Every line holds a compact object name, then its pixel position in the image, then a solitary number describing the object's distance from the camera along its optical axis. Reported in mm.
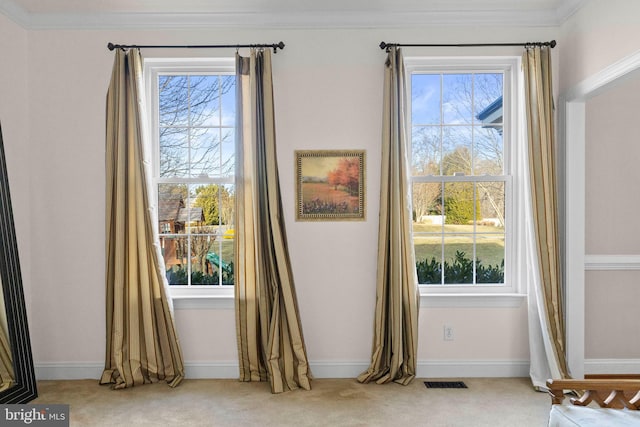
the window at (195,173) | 3793
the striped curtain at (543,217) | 3434
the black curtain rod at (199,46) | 3541
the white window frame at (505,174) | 3674
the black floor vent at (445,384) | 3477
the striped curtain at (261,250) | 3475
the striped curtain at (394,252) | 3506
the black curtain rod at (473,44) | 3525
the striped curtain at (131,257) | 3484
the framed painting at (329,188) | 3660
